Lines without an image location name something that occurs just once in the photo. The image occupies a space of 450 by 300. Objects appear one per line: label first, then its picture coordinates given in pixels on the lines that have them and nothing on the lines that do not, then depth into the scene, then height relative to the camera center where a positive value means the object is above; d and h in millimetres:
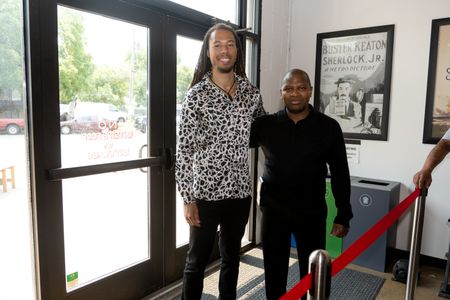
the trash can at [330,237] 2826 -1004
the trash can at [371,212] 2635 -729
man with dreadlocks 1469 -130
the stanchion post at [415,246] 1796 -693
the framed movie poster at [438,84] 2605 +299
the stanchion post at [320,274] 892 -417
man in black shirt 1521 -264
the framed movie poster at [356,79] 2895 +378
